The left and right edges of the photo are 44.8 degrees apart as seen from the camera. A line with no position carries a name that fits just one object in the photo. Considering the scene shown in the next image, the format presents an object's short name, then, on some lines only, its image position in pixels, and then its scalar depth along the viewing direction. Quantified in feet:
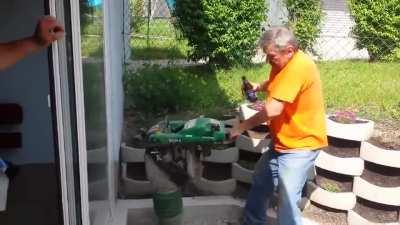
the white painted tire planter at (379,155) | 12.33
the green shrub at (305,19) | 27.04
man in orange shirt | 9.82
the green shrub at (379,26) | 27.25
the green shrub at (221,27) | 23.39
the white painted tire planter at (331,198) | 12.71
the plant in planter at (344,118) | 13.23
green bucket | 11.88
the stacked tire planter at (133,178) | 13.58
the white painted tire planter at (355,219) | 12.40
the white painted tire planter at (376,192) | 12.23
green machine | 11.60
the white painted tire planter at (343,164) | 12.60
